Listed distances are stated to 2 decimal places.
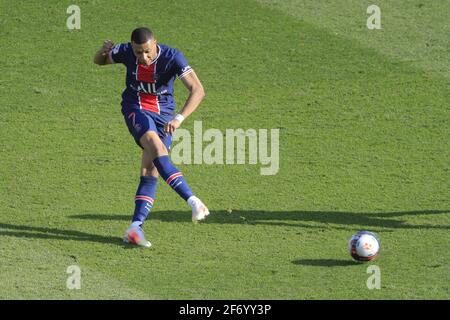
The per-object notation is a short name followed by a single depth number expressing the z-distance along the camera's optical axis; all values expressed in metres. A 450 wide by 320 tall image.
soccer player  19.59
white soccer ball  18.67
